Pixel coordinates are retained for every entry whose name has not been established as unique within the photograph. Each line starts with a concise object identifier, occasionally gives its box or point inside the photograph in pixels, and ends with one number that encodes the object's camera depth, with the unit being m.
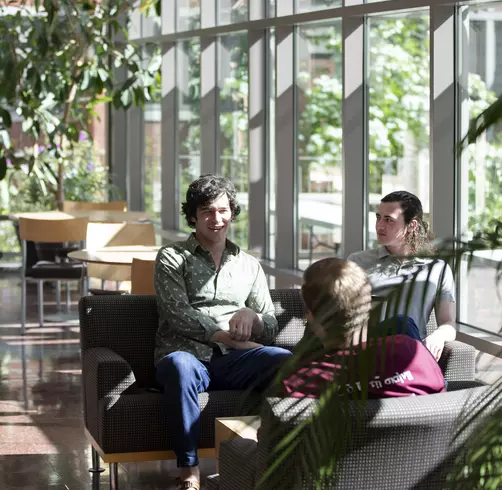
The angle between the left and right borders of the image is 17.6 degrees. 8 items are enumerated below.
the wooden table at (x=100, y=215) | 14.87
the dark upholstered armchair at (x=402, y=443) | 3.98
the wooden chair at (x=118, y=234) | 12.47
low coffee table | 5.02
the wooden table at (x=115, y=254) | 10.52
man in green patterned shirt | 6.31
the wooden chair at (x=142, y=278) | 9.22
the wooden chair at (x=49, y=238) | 13.54
